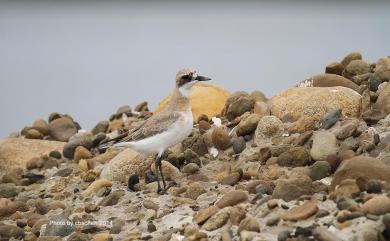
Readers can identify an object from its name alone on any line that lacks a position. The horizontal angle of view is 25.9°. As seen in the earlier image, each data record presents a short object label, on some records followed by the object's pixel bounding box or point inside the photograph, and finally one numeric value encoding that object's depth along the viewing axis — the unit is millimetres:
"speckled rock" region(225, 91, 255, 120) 11789
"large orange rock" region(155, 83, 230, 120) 12680
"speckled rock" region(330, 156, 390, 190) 7977
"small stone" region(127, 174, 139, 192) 10438
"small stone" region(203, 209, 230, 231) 8070
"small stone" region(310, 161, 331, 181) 8891
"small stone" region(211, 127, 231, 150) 10914
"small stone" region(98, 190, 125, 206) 10031
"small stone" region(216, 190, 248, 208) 8500
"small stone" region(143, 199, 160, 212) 9422
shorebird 10195
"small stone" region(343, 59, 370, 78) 11992
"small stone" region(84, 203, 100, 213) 9820
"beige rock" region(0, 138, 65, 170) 12672
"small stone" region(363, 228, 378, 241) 7047
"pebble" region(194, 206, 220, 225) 8305
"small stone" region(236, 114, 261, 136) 10852
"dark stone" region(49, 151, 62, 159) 12586
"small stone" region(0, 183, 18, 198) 11203
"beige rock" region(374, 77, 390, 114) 10344
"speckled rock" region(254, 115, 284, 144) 10602
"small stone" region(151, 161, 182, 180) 10668
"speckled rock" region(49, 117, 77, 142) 13836
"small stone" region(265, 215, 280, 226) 7656
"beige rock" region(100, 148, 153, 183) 10898
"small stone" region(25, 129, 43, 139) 13633
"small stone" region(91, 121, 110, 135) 13781
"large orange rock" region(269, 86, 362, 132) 10430
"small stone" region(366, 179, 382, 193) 7793
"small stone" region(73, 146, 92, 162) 12258
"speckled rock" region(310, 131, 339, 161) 9422
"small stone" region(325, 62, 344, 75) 11945
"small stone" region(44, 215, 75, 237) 9164
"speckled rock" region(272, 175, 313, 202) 8203
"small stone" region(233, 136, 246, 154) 10691
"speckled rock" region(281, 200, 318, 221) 7559
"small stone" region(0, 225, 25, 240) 9539
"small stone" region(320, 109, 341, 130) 10102
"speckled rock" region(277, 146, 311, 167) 9570
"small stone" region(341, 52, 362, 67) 12391
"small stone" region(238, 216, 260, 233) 7616
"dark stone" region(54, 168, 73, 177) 11852
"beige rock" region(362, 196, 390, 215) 7285
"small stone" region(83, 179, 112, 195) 10648
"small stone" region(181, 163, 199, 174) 10562
